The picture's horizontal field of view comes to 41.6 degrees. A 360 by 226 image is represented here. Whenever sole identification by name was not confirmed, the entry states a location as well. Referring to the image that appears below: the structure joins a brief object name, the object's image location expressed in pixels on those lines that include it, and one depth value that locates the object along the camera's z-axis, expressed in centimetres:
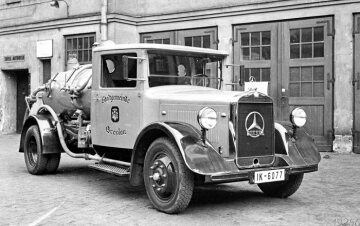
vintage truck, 495
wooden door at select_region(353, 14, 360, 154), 1058
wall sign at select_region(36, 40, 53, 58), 1482
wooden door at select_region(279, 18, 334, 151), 1088
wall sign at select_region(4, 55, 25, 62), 1568
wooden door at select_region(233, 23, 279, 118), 1152
